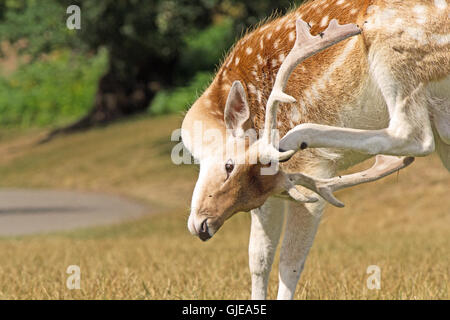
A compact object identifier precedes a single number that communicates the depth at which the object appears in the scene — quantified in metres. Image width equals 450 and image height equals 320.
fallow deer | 3.84
